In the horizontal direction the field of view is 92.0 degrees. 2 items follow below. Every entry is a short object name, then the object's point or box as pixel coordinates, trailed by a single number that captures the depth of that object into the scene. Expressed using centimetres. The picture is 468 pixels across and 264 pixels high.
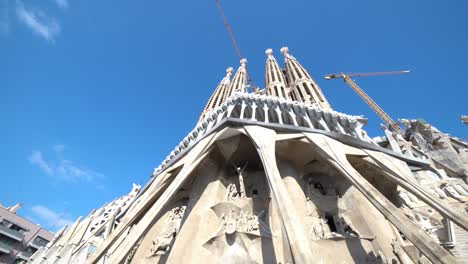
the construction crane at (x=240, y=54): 5266
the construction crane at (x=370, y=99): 3522
